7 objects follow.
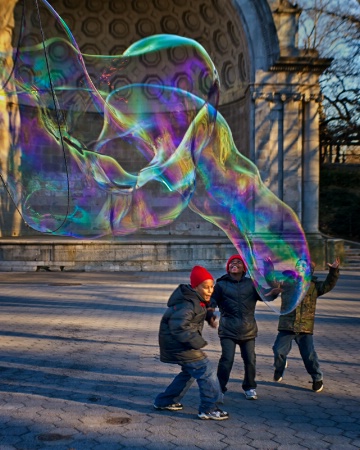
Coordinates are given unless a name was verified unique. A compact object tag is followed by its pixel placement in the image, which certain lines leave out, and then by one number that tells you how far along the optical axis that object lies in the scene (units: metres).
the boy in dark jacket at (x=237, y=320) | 5.83
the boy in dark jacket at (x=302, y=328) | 6.22
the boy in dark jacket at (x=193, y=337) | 5.11
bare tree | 22.19
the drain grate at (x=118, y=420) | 5.08
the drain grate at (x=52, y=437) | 4.66
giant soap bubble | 7.13
